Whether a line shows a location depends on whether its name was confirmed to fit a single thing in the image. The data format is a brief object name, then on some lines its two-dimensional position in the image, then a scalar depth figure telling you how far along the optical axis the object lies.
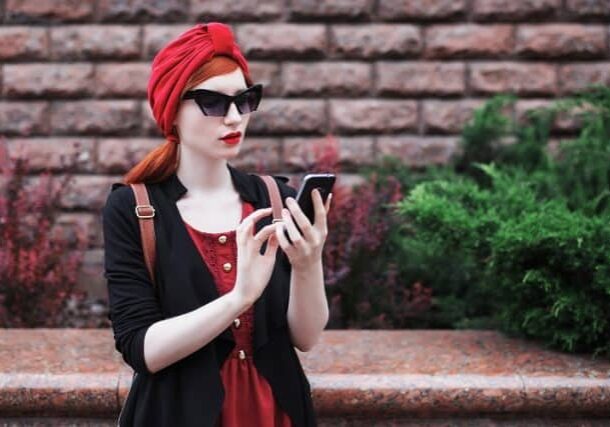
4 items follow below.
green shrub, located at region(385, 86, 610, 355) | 3.94
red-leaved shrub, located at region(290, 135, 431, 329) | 5.02
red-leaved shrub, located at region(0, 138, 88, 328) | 4.79
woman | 2.42
